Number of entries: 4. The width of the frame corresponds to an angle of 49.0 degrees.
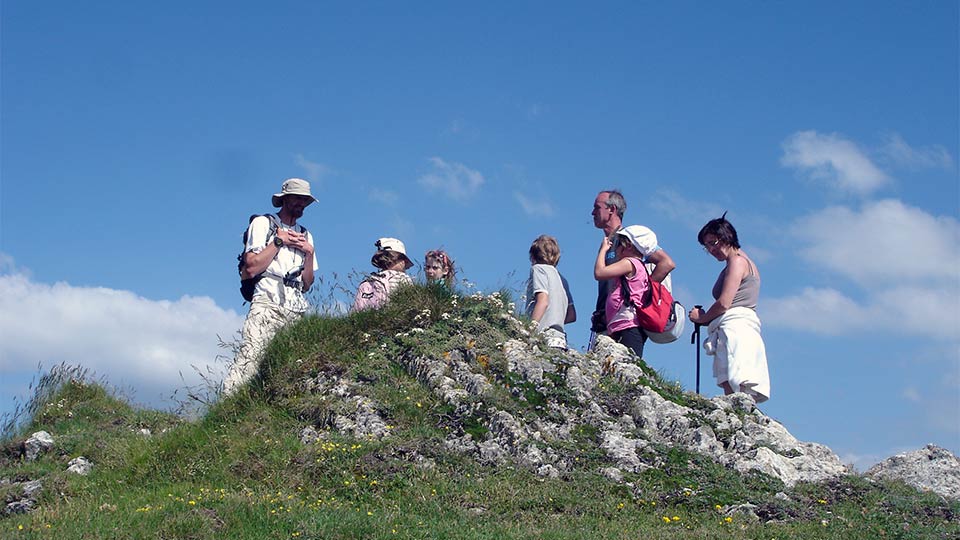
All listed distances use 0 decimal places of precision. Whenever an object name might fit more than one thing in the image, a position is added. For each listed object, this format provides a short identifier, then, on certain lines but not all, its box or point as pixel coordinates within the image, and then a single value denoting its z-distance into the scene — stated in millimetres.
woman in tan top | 10578
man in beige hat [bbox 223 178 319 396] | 10930
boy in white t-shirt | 11273
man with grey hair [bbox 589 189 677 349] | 11055
